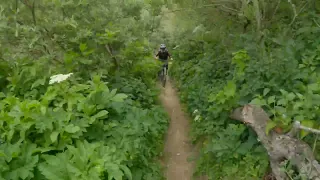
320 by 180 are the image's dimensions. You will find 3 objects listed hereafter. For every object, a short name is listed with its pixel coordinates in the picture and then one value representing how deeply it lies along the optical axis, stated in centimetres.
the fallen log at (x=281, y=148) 424
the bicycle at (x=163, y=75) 1188
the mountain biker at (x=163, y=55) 1188
